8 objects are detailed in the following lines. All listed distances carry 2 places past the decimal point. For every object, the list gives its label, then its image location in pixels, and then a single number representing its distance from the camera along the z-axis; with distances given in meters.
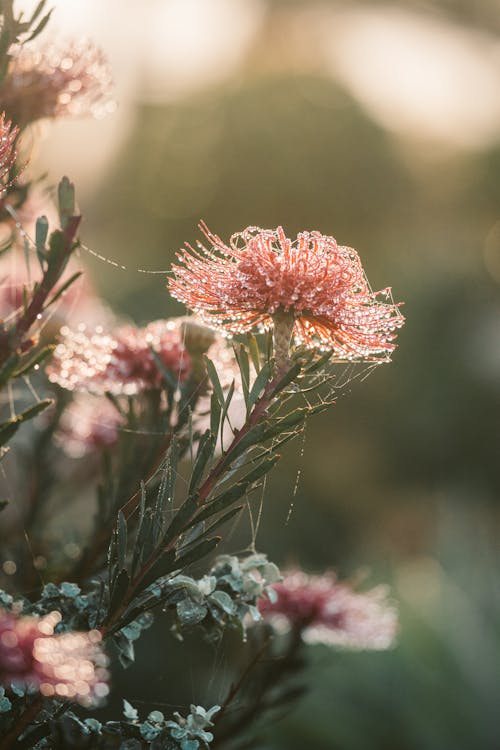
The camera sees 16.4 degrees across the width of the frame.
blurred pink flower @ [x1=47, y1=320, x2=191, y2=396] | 0.69
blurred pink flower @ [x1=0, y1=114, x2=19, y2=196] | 0.58
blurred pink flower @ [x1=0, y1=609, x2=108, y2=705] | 0.54
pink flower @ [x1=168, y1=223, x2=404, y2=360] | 0.62
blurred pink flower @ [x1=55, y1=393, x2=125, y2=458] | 0.82
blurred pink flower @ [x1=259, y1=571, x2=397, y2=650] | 0.74
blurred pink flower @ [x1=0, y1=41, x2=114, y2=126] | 0.66
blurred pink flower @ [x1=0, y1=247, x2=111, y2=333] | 0.75
